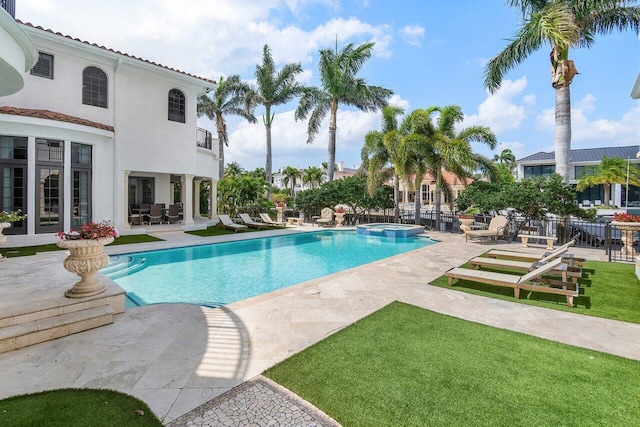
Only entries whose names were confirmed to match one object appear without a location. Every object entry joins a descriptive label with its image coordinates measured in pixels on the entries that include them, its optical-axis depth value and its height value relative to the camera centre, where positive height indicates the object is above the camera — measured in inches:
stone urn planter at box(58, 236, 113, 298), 205.0 -36.1
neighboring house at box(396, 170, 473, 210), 1724.9 +106.3
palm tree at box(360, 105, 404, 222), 826.2 +161.4
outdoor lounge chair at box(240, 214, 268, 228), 796.0 -34.4
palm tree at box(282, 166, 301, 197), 2583.7 +288.4
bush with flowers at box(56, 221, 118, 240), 209.8 -17.1
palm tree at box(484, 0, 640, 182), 502.4 +309.4
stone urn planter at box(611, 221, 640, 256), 392.2 -30.4
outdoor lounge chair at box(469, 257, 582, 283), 281.5 -54.7
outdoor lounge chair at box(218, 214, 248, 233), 721.8 -38.4
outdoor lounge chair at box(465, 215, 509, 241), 585.6 -39.3
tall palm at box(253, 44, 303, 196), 1105.4 +445.7
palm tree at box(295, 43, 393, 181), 948.6 +378.7
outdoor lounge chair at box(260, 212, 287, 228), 868.7 -31.7
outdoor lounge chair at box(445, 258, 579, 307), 241.1 -59.6
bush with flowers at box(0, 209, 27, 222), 347.8 -10.9
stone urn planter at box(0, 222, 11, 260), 322.1 -29.8
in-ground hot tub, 700.0 -46.3
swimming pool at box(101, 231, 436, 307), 314.8 -77.6
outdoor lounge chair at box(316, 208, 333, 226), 886.4 -25.1
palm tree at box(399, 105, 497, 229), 721.6 +148.3
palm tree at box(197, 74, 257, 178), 1163.9 +399.6
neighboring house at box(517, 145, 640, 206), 1640.0 +252.6
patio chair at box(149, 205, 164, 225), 709.3 -13.5
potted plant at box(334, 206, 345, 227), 864.9 -16.2
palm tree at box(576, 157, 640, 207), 1422.2 +170.0
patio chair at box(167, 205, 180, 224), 738.2 -9.2
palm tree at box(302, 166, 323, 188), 2501.2 +275.3
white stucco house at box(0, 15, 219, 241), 479.8 +130.5
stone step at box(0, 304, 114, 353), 166.9 -68.1
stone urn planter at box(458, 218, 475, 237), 647.1 -27.3
